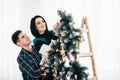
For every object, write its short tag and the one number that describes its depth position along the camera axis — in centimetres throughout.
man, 257
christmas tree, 245
